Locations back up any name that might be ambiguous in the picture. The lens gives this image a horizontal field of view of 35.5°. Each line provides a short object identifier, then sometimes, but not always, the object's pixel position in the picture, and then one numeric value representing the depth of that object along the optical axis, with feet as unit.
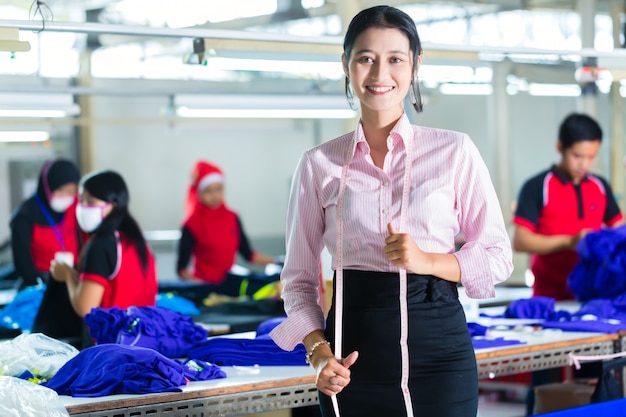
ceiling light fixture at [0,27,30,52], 11.05
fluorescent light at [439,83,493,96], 24.85
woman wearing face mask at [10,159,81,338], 21.38
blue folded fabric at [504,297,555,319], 14.87
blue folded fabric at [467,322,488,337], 13.05
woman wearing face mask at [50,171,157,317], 14.06
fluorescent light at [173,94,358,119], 18.66
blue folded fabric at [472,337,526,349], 12.28
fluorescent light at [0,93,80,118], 17.66
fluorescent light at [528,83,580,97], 25.12
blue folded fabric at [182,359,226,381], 10.52
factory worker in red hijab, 25.30
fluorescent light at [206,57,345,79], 13.53
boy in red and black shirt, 15.87
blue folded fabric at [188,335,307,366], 11.42
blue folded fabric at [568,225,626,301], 15.62
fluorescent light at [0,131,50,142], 24.77
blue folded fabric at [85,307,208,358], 11.87
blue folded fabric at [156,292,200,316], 17.94
